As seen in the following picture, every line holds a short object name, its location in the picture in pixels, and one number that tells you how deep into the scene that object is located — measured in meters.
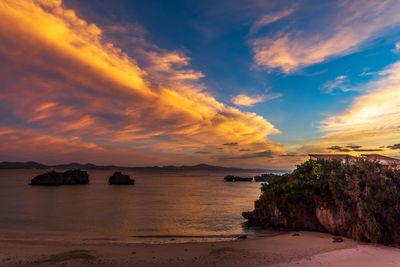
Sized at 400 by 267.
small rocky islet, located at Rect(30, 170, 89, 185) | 98.06
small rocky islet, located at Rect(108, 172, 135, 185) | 106.12
